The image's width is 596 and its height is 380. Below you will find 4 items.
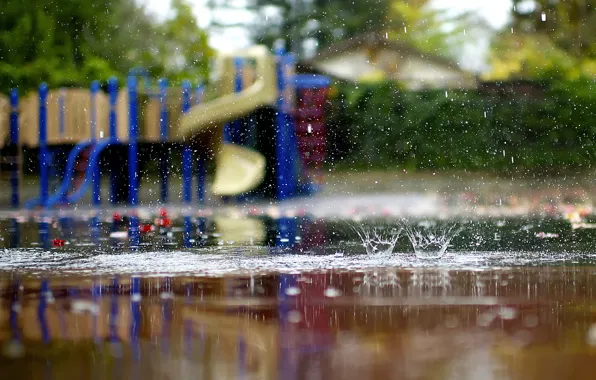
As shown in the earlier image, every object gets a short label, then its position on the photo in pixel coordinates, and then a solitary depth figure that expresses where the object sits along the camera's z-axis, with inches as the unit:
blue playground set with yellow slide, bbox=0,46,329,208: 608.4
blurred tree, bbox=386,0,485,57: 1910.7
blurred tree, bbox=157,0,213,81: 1337.4
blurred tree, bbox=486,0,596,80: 1448.1
